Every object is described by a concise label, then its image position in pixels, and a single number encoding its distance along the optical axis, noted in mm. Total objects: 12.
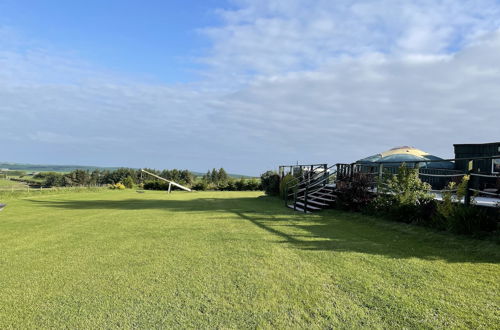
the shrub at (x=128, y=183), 30438
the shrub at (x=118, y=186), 27947
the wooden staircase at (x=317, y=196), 10930
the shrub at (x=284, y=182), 16203
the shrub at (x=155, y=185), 29436
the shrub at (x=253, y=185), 27923
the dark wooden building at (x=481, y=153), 12117
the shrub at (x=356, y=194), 9513
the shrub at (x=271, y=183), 18297
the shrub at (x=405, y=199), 7066
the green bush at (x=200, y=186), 29897
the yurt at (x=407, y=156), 14138
